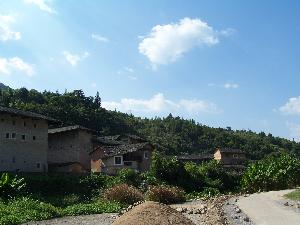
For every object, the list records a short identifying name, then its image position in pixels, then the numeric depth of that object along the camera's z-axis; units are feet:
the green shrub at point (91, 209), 59.91
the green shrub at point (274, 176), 78.47
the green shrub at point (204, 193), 86.84
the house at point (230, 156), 213.12
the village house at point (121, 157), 131.34
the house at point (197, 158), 209.39
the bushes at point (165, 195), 69.01
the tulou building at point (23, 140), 101.88
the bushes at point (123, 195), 71.58
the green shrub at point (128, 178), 97.88
